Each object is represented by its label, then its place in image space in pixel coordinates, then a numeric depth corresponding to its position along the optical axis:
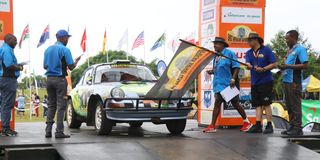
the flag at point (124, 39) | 35.31
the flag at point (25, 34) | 34.25
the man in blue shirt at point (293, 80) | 9.29
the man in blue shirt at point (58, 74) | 8.66
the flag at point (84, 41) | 35.50
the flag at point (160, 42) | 37.94
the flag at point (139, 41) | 35.25
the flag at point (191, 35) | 31.34
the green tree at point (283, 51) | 46.52
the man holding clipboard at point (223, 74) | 9.85
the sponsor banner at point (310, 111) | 17.08
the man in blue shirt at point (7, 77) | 8.88
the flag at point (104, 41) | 34.30
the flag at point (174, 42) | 37.28
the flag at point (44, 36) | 34.56
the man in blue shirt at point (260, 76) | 9.71
